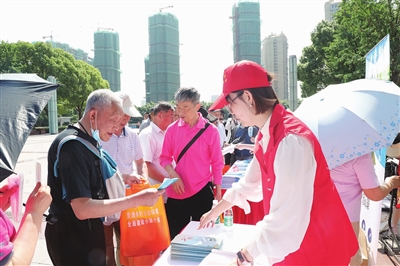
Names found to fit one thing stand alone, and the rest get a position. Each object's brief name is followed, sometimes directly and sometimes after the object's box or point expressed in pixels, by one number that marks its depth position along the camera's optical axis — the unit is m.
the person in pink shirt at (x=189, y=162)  3.05
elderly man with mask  1.74
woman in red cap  1.30
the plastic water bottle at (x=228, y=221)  2.40
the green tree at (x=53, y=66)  31.73
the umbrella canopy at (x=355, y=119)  2.00
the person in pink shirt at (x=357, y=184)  2.07
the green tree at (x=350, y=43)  12.62
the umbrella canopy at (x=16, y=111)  1.04
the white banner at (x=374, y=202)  2.36
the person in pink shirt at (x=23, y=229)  1.13
